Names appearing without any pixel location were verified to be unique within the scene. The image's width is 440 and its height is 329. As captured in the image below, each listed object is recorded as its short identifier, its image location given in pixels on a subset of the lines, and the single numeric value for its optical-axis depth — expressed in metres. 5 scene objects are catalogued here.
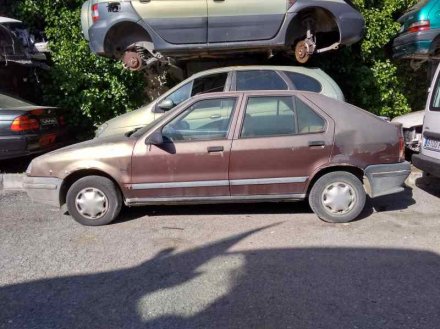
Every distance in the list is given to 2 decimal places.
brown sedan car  5.54
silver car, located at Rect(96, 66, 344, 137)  7.04
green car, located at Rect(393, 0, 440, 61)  8.06
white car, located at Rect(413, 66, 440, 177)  6.33
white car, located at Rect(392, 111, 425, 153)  7.96
